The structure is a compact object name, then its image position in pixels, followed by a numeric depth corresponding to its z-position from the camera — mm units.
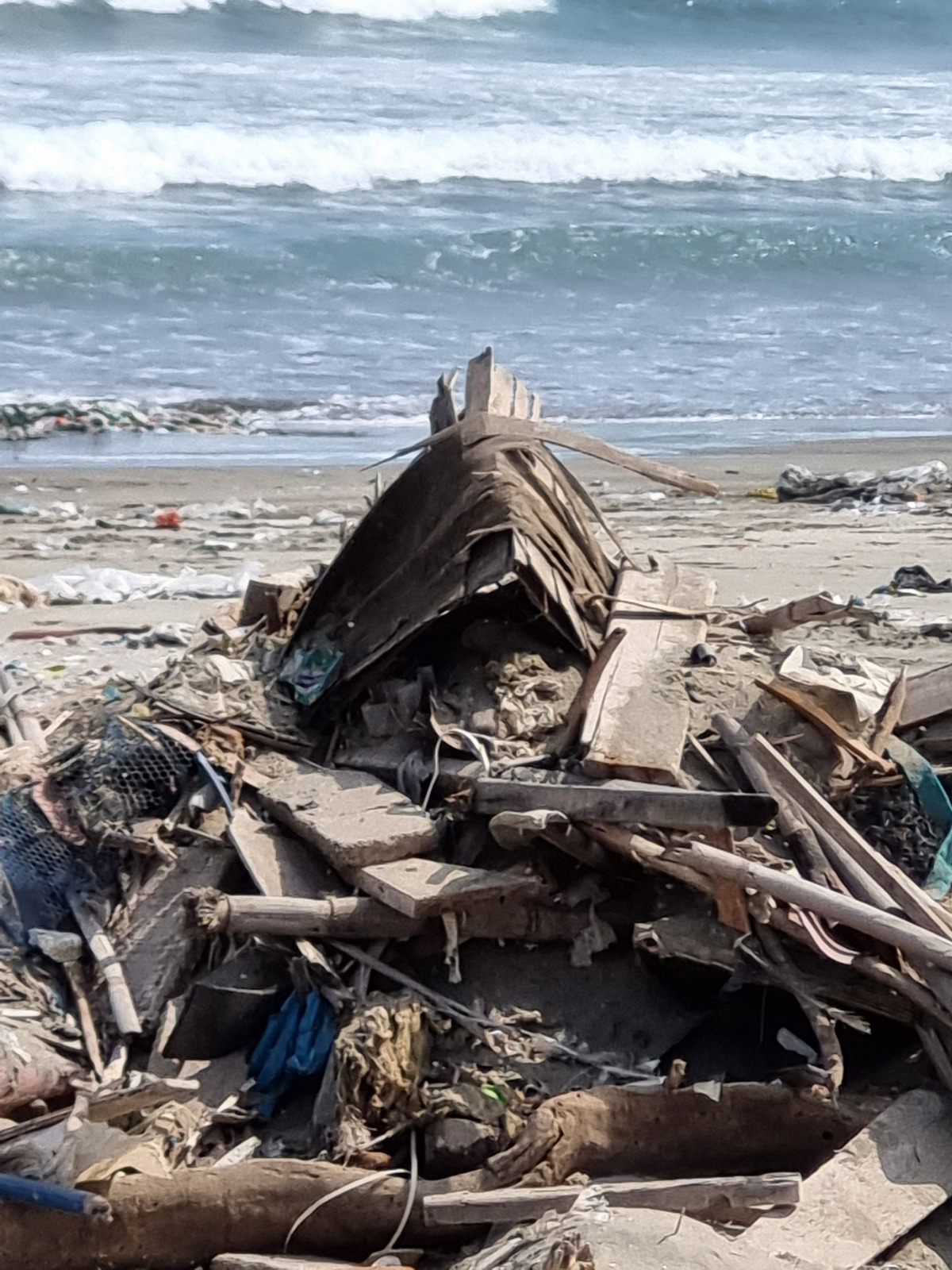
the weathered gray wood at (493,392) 5754
